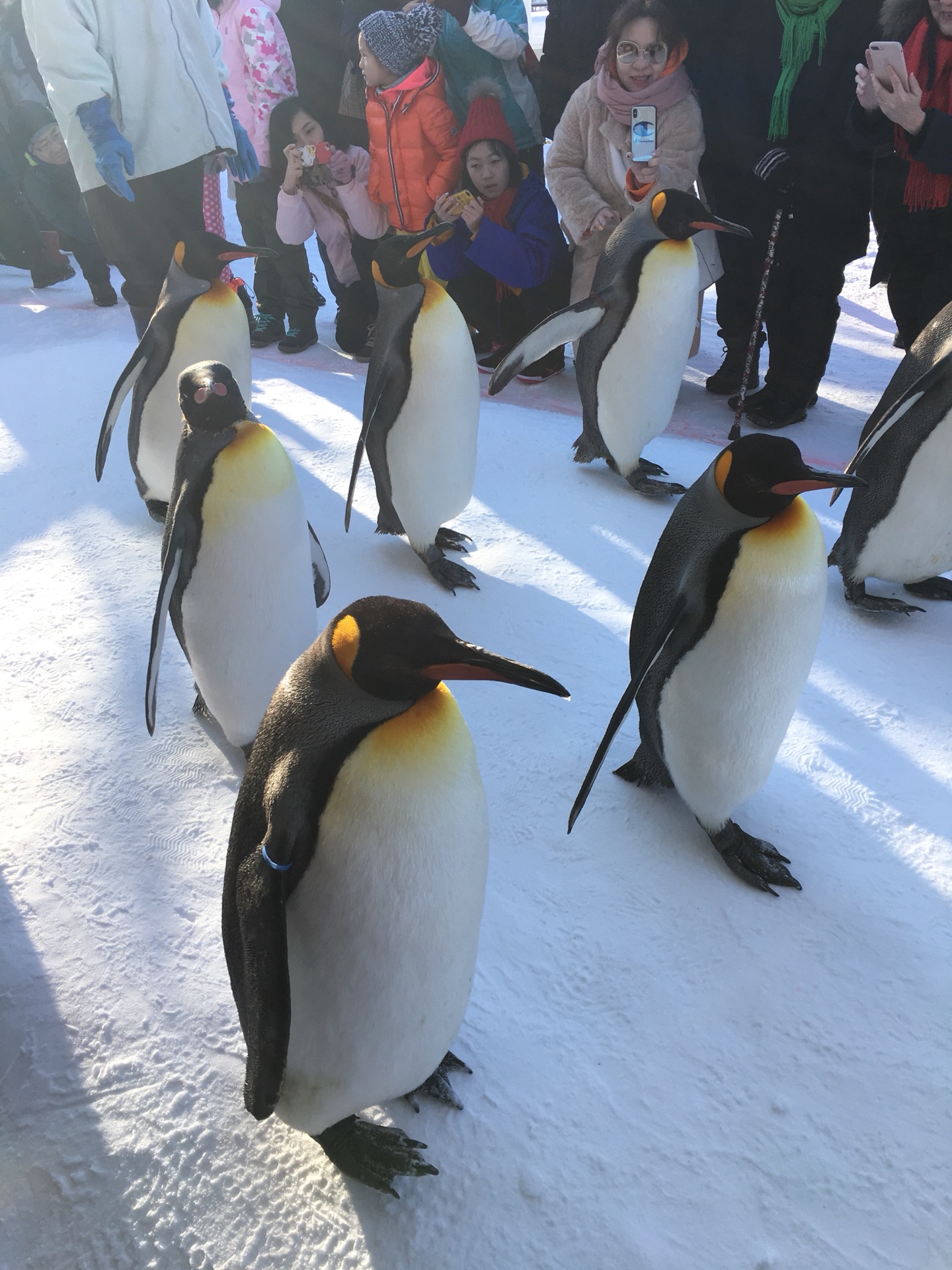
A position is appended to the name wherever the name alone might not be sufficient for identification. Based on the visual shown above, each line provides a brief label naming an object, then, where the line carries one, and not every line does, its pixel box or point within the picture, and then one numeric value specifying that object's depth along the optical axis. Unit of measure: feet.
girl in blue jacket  10.32
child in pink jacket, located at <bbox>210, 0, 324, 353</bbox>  11.68
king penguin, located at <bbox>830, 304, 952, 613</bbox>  5.69
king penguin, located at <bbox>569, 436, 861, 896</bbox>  3.81
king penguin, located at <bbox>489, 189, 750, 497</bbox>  7.58
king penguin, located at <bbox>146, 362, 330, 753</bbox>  4.59
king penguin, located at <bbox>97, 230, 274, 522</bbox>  7.19
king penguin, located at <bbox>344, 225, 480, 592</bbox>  6.64
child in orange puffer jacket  10.14
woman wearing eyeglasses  8.73
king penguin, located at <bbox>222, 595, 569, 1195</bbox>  2.64
